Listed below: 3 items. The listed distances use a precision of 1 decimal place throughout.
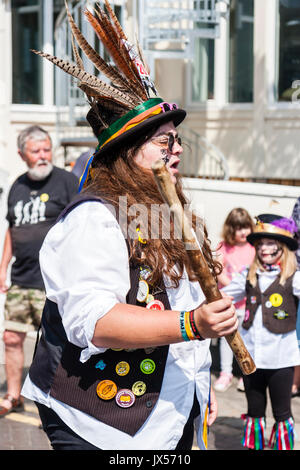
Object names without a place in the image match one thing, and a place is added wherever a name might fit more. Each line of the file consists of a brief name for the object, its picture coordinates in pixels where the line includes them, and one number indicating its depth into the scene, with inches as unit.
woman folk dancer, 180.9
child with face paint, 368.4
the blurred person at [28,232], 429.4
